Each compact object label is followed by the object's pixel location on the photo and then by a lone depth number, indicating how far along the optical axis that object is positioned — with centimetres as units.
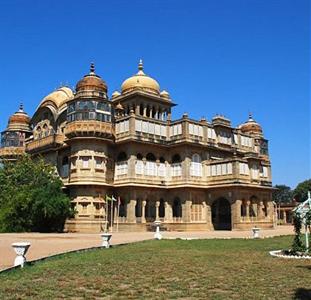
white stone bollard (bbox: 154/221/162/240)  2577
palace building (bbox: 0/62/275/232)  3944
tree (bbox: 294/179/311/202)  8324
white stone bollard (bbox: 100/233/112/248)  1952
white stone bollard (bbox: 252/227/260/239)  2673
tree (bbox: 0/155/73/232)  3612
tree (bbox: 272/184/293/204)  10461
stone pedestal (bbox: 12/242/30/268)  1266
